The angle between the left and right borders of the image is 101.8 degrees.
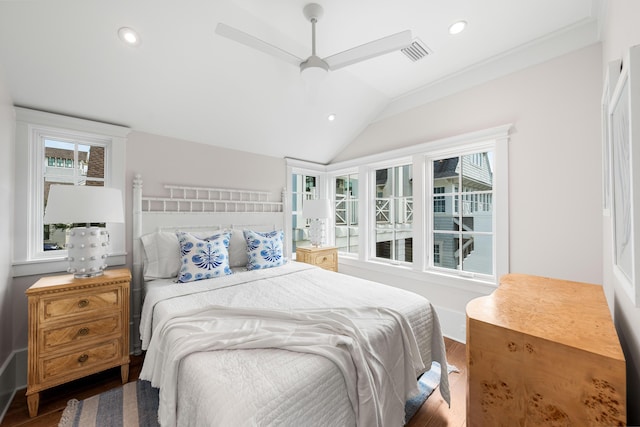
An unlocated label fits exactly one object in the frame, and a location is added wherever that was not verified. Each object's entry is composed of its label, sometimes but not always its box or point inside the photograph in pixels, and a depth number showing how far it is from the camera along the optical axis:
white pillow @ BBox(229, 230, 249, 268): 2.93
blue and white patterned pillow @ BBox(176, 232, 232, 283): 2.39
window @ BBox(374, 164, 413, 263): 3.41
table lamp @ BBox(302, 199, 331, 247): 3.71
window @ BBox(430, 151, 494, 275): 2.70
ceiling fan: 1.56
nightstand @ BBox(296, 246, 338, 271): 3.56
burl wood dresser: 0.89
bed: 1.04
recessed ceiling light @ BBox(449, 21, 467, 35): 2.07
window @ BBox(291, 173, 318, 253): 4.20
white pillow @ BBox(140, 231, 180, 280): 2.46
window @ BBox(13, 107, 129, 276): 2.14
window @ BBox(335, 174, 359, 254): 4.15
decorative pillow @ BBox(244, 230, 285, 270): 2.83
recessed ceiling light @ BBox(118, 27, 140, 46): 1.90
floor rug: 1.68
